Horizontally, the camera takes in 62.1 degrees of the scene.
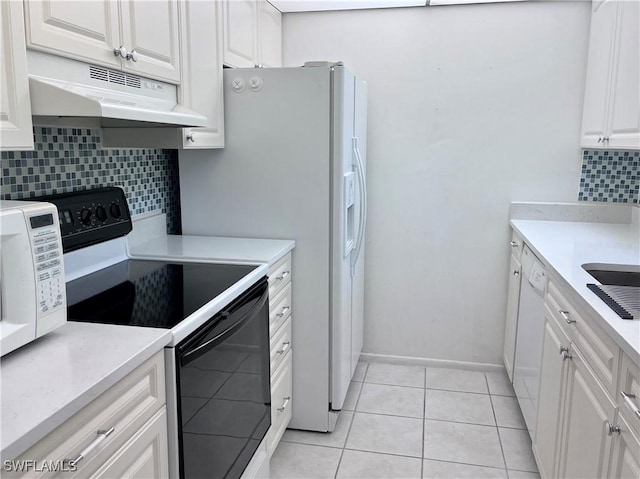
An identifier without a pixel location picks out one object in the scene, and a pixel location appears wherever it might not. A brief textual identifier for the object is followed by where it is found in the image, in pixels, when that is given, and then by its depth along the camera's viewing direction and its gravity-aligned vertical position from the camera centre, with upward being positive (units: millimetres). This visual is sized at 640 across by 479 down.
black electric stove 1392 -465
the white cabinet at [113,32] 1262 +346
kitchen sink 1453 -398
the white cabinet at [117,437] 925 -539
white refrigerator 2303 -126
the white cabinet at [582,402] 1277 -676
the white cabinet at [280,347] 2156 -792
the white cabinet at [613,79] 2201 +391
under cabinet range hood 1238 +176
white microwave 1055 -235
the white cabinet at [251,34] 2312 +616
